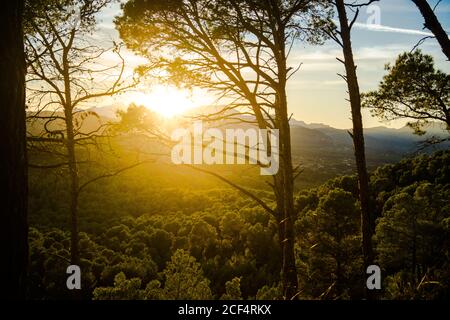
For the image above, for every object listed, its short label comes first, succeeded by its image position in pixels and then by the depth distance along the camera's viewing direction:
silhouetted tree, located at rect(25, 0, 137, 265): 7.74
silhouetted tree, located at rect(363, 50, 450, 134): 12.13
